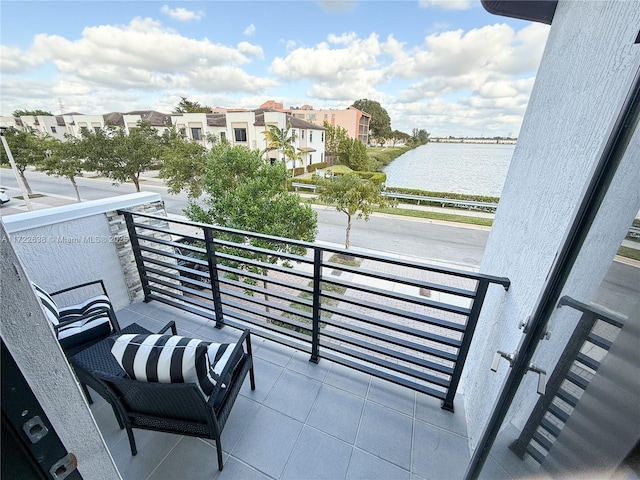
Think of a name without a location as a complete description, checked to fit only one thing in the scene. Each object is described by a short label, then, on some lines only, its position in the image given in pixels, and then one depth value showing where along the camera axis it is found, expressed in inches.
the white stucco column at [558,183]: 32.8
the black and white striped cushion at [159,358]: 45.9
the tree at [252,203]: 183.2
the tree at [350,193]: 332.5
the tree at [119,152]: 490.3
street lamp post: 247.8
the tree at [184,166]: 427.2
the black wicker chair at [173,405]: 47.1
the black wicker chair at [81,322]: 66.2
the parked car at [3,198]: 461.6
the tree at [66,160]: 500.1
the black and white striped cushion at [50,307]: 63.5
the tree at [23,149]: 531.8
